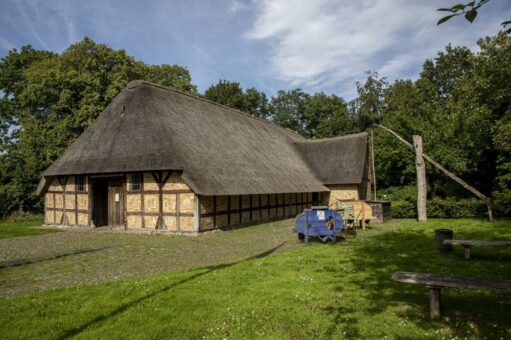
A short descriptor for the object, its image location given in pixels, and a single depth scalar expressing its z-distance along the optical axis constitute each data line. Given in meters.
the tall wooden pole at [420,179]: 19.45
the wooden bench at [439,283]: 4.91
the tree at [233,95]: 50.25
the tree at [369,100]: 50.06
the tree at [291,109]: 56.16
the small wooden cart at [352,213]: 14.84
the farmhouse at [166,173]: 16.77
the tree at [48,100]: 28.17
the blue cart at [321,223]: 12.64
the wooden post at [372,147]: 30.19
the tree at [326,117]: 51.81
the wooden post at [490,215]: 18.85
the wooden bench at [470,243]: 9.09
